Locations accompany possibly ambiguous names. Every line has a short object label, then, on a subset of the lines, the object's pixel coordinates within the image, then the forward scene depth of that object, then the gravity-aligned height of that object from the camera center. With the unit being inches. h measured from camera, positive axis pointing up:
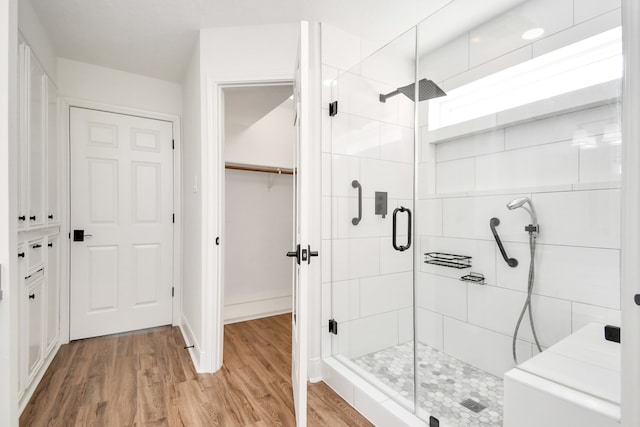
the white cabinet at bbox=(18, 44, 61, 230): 67.2 +16.1
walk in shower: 53.6 +3.9
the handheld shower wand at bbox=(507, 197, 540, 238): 62.1 +0.6
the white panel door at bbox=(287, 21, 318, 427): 55.6 -3.2
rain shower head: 72.6 +28.9
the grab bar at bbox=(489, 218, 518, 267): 66.6 -6.0
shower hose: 62.6 -14.6
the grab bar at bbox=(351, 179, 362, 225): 84.0 +2.8
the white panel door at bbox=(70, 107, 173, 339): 106.0 -3.9
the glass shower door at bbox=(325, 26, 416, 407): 74.9 +0.2
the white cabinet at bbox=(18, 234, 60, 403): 67.9 -24.4
